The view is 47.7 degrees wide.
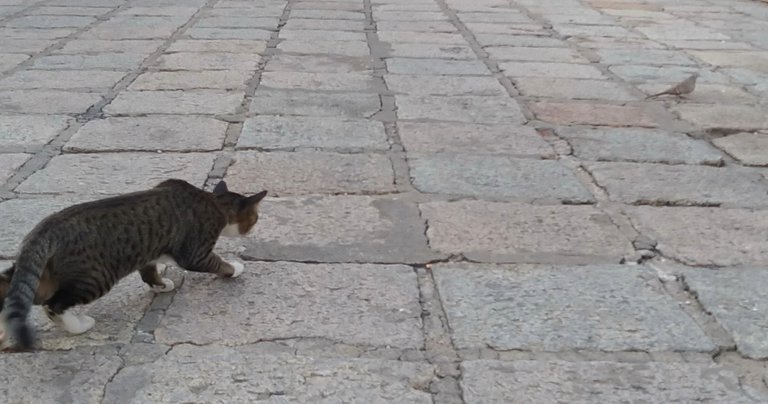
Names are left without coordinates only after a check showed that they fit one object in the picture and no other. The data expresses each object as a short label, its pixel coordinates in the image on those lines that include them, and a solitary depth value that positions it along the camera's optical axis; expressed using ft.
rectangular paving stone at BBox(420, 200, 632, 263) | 9.59
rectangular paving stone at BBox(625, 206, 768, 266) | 9.63
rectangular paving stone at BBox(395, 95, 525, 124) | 15.35
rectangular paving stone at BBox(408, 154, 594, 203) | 11.51
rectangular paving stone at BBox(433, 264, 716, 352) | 7.72
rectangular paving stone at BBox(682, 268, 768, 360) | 7.80
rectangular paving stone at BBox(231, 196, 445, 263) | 9.44
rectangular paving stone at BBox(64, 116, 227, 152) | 13.09
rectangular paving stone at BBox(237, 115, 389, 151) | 13.51
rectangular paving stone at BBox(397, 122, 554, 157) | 13.43
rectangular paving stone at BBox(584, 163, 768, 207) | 11.43
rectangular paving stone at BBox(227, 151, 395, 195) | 11.58
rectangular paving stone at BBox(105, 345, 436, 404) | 6.76
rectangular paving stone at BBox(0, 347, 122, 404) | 6.71
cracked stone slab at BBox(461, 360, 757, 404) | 6.88
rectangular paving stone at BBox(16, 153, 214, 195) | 11.23
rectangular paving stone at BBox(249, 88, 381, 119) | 15.42
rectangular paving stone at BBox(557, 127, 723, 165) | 13.20
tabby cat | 7.04
